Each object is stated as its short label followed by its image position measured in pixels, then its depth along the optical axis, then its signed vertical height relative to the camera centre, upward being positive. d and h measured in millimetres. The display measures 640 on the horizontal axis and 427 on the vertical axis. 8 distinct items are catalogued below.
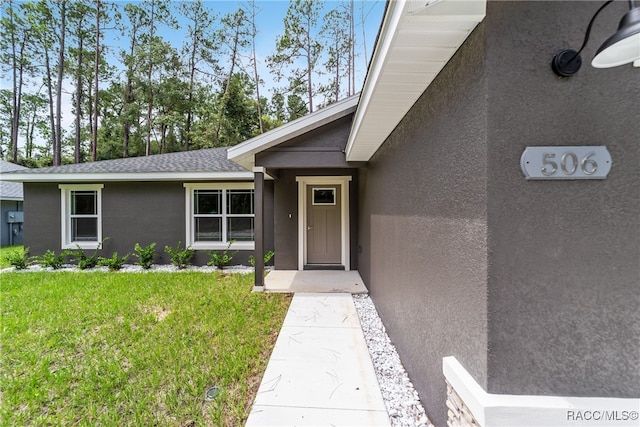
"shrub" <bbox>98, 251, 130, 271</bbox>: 7002 -1296
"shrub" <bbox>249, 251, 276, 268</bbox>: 6958 -1143
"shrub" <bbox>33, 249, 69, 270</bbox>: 7145 -1252
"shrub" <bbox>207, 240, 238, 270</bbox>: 7055 -1222
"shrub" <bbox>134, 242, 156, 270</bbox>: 7031 -1130
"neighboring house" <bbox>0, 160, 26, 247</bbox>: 11211 -89
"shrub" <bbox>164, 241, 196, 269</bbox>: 7103 -1144
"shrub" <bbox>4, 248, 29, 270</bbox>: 7027 -1264
